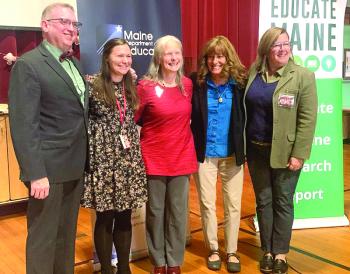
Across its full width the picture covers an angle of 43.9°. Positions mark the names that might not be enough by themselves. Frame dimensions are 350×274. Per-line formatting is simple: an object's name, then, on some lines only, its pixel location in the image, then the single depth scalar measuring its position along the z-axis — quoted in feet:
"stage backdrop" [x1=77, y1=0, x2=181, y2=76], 8.42
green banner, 11.04
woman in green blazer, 8.05
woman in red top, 7.72
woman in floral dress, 7.13
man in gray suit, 5.87
